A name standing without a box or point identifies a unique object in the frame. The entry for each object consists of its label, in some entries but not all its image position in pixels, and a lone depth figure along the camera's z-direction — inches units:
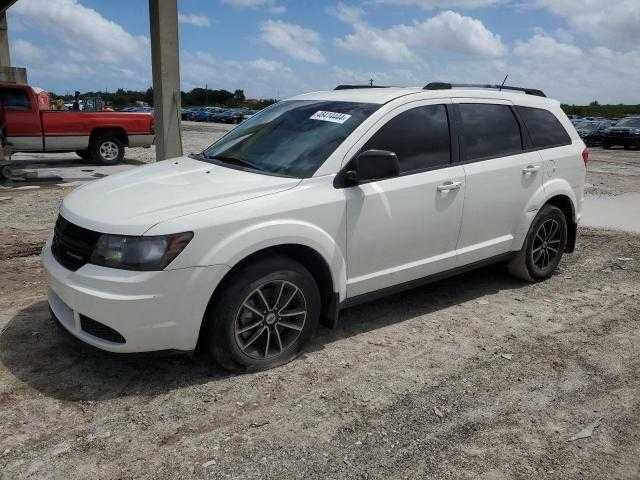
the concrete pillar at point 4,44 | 727.7
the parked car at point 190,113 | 2102.1
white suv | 125.8
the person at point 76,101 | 834.6
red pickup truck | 518.6
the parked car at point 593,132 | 1071.0
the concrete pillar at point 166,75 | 407.8
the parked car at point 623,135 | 1003.9
